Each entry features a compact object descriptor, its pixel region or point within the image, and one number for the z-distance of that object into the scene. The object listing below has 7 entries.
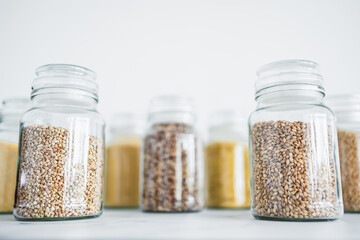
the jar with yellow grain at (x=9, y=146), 0.37
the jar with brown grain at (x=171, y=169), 0.39
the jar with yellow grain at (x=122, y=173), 0.47
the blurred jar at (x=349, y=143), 0.37
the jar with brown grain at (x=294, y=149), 0.30
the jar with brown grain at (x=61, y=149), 0.31
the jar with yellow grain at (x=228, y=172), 0.44
